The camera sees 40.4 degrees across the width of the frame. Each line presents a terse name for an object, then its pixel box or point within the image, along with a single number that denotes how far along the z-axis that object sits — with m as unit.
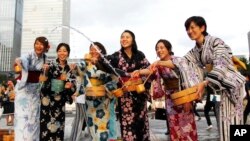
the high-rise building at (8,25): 92.15
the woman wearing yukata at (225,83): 3.13
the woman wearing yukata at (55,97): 4.75
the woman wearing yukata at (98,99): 4.48
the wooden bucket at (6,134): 5.23
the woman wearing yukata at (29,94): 4.62
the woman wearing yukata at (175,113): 3.85
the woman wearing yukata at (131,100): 4.09
